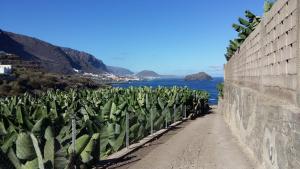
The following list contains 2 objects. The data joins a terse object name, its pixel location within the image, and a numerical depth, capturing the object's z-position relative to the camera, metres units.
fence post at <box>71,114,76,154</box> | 4.20
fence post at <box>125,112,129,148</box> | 6.22
